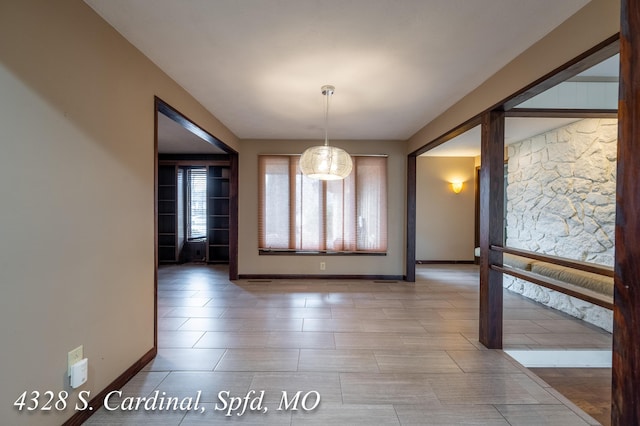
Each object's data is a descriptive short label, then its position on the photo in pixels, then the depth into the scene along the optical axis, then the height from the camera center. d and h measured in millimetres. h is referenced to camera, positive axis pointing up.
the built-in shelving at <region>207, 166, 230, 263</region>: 6602 -119
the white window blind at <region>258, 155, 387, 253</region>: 4965 +6
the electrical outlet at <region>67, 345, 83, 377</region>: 1513 -812
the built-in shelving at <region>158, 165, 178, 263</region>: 6457 -119
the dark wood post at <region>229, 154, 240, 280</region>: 4871 -139
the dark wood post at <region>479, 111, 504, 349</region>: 2523 -85
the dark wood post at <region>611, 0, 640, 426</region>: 916 -70
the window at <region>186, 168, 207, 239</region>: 6570 +185
